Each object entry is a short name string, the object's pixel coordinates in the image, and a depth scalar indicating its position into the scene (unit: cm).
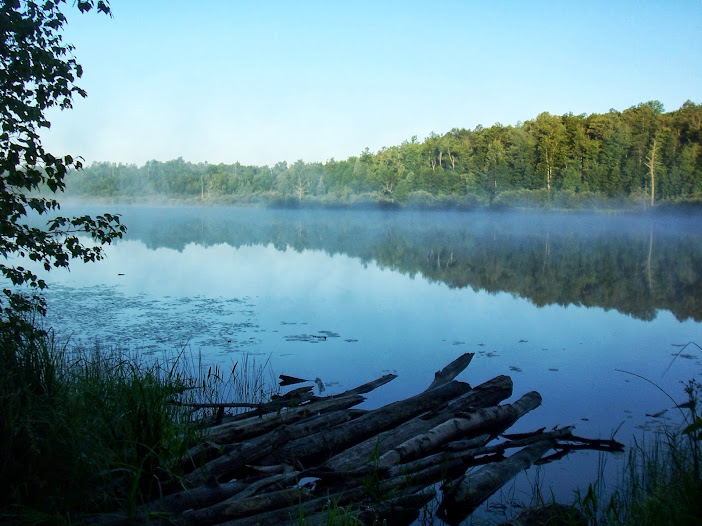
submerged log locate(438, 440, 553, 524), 412
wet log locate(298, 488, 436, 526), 334
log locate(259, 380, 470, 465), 457
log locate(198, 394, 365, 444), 461
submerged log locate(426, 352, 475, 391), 660
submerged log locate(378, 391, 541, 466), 447
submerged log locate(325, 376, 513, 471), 441
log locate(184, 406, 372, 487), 398
